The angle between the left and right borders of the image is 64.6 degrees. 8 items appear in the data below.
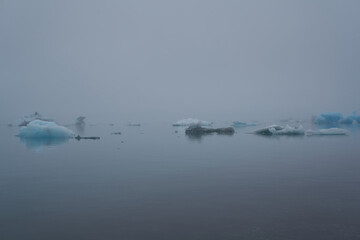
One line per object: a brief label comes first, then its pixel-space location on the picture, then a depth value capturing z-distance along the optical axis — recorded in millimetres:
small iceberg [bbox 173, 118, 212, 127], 60188
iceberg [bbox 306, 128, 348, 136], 30797
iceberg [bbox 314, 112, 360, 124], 56500
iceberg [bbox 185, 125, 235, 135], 35594
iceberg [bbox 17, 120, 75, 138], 28375
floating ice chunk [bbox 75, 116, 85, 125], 60688
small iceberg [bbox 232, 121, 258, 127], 52906
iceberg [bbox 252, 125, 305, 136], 31648
